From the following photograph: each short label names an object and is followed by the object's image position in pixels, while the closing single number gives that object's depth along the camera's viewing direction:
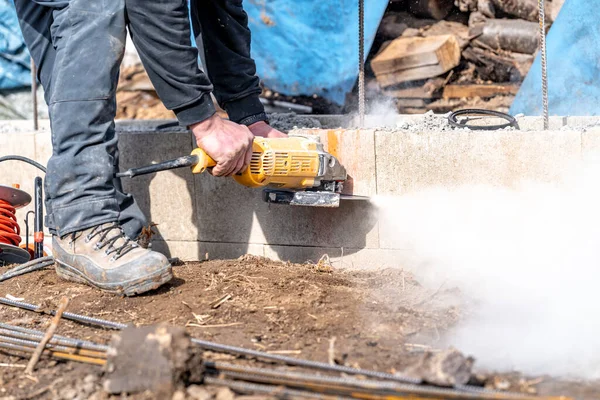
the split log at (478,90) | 6.62
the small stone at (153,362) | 2.41
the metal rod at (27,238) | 4.44
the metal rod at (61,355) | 2.78
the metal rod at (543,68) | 4.09
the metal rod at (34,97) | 5.46
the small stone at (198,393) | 2.36
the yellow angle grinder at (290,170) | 3.58
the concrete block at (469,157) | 3.72
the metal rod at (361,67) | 4.56
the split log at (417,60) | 6.62
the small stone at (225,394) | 2.35
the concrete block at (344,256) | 4.14
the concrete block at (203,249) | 4.46
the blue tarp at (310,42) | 5.55
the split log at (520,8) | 6.90
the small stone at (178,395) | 2.36
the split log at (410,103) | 6.72
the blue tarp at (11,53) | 6.26
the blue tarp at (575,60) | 4.58
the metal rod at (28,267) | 3.93
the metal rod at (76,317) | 3.10
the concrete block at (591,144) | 3.63
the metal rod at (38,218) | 4.30
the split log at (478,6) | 7.00
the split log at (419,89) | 6.69
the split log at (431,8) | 7.10
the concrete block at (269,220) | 4.18
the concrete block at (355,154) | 4.11
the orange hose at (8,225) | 4.25
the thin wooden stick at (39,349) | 2.79
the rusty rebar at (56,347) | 2.82
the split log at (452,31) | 6.93
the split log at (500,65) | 6.75
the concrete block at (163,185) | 4.51
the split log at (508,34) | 6.81
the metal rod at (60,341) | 2.82
